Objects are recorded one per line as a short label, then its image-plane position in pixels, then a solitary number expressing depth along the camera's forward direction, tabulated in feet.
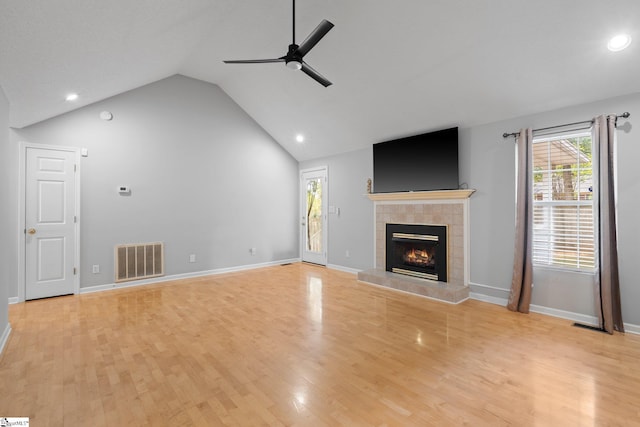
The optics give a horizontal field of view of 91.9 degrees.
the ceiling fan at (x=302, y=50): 8.65
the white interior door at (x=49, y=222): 14.65
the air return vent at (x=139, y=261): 16.99
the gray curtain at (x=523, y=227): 12.82
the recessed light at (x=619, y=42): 9.36
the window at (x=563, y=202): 12.00
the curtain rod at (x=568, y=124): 10.89
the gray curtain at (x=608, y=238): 10.88
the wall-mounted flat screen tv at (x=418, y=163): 15.44
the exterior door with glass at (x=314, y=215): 23.00
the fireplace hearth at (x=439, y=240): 15.02
